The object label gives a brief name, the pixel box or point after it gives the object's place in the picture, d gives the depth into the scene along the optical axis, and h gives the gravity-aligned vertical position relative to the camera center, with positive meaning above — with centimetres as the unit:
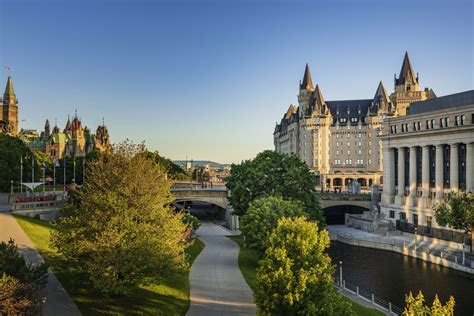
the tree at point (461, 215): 5341 -540
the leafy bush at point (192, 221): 6480 -750
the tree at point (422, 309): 1352 -448
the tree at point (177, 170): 14762 +90
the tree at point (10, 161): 8144 +255
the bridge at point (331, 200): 8812 -594
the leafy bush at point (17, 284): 1898 -541
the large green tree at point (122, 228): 2697 -376
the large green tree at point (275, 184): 6525 -168
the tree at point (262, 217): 4403 -491
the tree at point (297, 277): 2297 -587
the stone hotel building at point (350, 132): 15838 +1600
